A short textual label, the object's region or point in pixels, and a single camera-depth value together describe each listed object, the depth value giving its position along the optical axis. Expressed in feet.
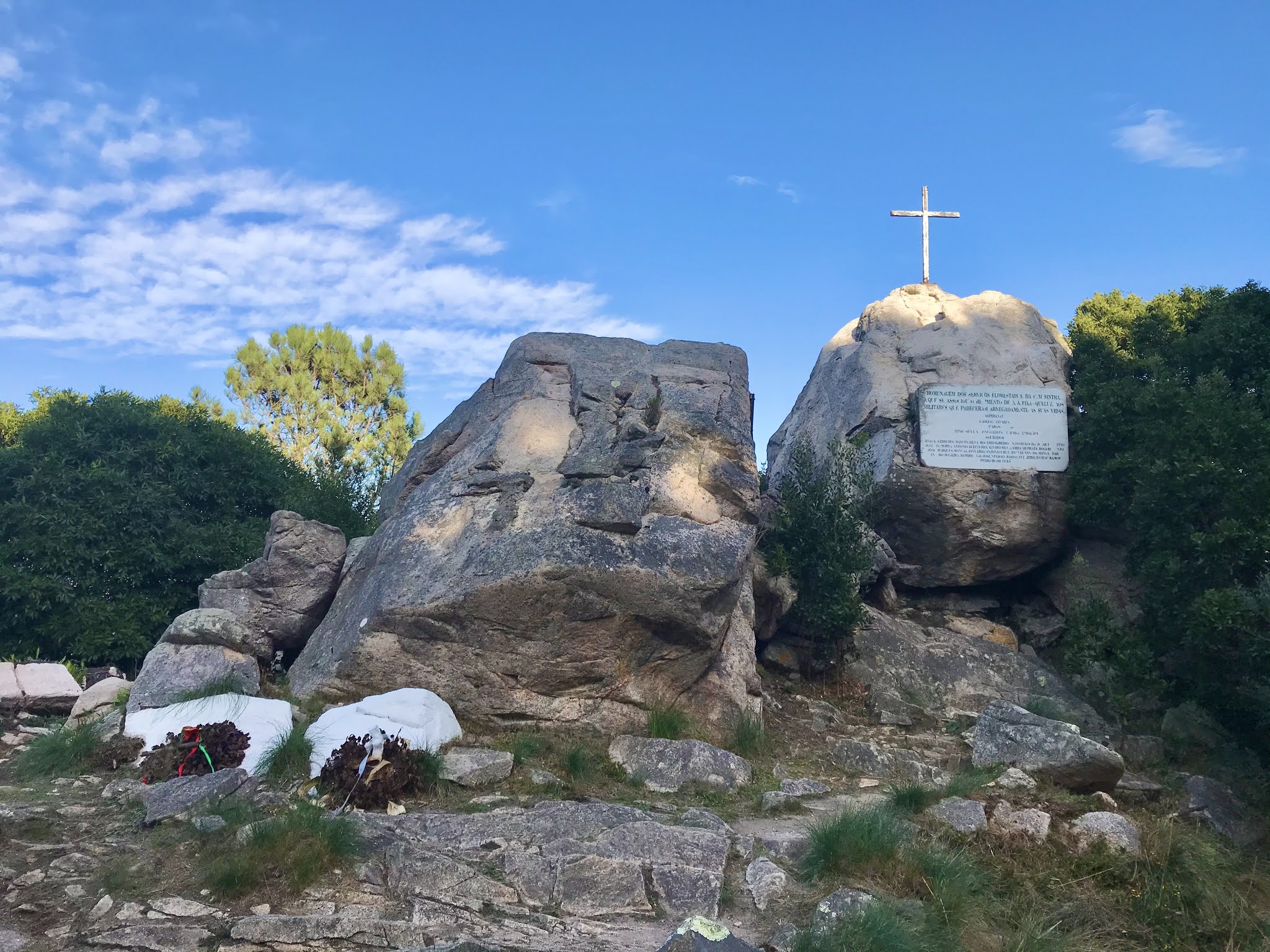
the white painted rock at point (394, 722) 24.95
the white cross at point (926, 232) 48.08
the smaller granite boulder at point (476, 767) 24.40
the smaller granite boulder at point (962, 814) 22.39
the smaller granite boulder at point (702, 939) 15.12
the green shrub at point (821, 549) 35.94
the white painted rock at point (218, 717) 26.25
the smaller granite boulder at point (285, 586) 33.76
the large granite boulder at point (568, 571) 28.14
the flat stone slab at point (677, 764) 26.13
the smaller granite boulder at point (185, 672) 29.35
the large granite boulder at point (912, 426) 40.75
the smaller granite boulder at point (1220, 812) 26.35
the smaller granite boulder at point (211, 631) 31.30
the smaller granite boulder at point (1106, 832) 21.95
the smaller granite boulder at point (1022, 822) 22.08
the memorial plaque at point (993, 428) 41.39
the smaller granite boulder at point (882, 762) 28.32
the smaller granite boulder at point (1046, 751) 26.55
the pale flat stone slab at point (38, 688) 32.78
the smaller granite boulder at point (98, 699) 31.17
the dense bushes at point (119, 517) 38.68
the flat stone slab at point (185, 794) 21.21
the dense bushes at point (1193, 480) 29.78
